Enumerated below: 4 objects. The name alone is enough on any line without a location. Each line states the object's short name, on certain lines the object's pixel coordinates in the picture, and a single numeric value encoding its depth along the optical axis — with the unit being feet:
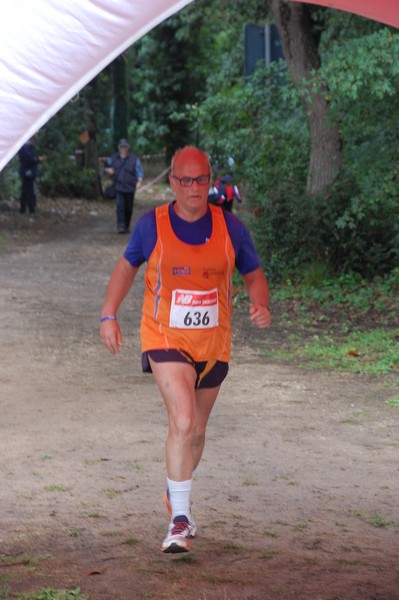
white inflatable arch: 16.43
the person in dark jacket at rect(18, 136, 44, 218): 98.17
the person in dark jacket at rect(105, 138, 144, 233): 85.20
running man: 18.62
